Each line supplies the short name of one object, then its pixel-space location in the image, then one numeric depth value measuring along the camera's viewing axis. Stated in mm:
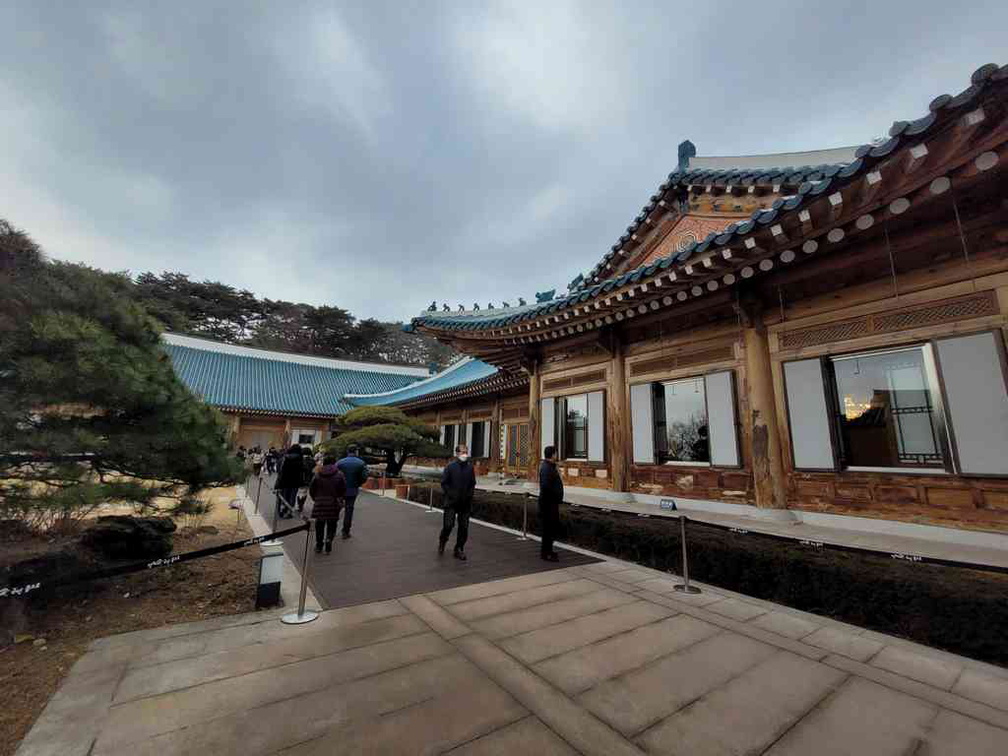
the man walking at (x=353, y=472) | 7543
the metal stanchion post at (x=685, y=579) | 4582
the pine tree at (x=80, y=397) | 3412
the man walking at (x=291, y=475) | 8719
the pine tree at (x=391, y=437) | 14688
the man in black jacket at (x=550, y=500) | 5793
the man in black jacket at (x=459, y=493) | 5742
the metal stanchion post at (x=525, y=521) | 7117
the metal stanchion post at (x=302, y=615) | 3651
